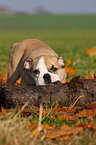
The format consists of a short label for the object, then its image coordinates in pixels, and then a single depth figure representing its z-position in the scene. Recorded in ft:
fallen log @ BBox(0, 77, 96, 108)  22.33
